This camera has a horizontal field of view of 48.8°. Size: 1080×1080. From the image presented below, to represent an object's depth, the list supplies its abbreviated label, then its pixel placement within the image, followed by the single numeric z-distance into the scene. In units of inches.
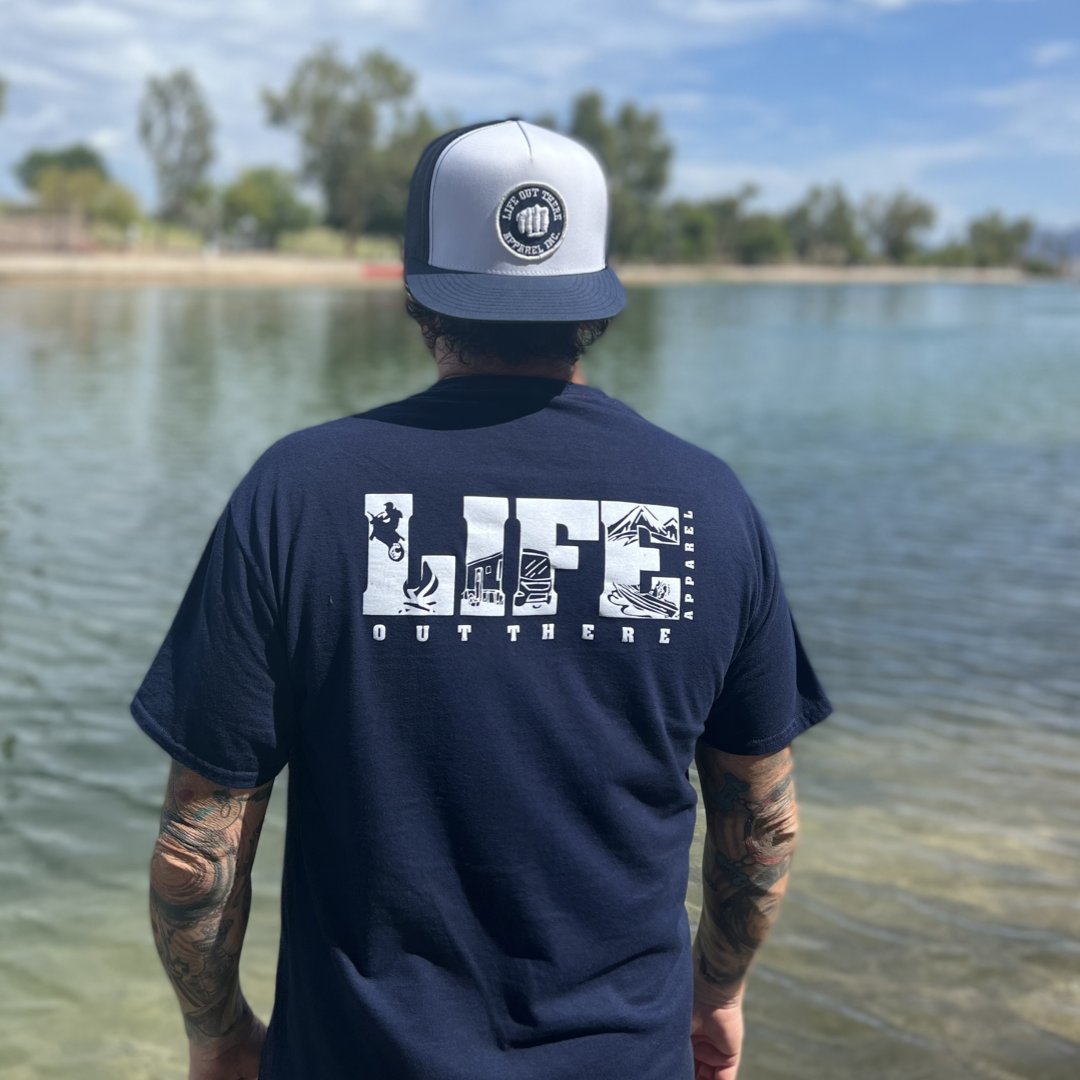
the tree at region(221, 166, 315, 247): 3828.7
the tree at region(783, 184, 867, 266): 6737.2
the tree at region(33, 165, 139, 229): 3437.3
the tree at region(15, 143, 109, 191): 5393.7
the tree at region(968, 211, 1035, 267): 7573.8
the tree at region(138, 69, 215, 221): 4269.2
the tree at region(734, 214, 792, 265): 6063.0
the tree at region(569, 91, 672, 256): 5147.6
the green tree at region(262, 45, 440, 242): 4205.2
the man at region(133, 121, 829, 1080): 59.4
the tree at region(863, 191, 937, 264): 7012.8
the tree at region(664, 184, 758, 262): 5551.2
